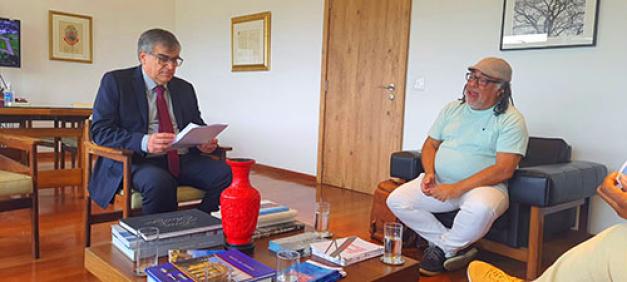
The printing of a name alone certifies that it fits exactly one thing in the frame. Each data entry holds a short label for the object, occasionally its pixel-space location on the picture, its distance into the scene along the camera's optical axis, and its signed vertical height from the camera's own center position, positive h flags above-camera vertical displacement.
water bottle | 4.13 -0.11
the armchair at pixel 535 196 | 2.15 -0.42
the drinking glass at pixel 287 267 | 1.27 -0.45
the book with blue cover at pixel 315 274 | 1.28 -0.48
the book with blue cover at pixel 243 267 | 1.25 -0.47
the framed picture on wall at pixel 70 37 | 5.42 +0.57
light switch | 3.69 +0.14
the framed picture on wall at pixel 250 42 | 5.02 +0.57
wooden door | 3.87 +0.08
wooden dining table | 3.15 -0.29
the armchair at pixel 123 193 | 2.08 -0.47
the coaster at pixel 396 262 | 1.46 -0.49
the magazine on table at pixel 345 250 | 1.45 -0.48
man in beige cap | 2.19 -0.33
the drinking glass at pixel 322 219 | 1.69 -0.43
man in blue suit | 2.09 -0.19
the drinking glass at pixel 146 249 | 1.35 -0.46
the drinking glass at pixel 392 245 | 1.48 -0.45
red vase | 1.40 -0.32
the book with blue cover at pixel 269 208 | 1.79 -0.43
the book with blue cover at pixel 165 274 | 1.19 -0.46
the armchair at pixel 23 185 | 2.14 -0.45
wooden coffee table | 1.33 -0.49
